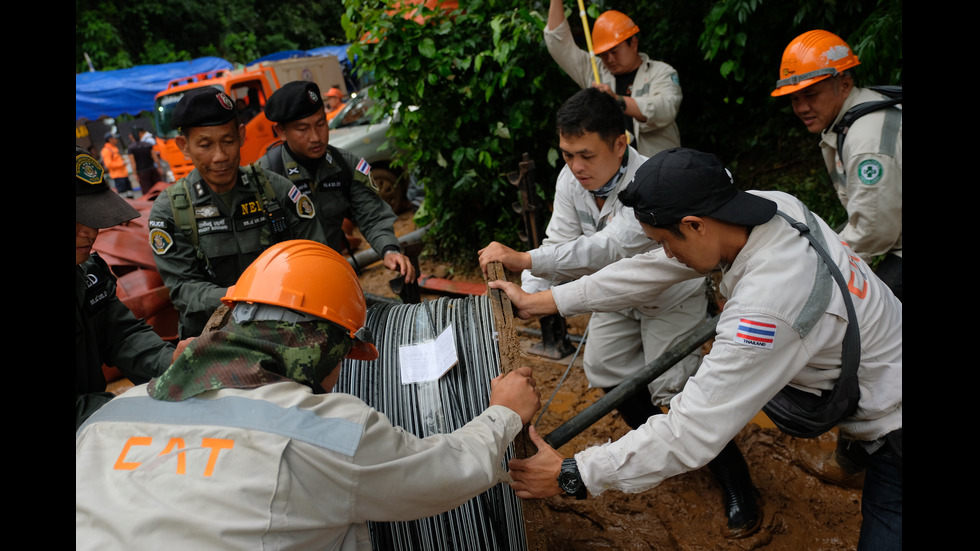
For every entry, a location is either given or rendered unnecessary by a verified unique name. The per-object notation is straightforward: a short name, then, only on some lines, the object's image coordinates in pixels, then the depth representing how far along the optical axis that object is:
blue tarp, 13.03
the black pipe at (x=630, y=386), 2.31
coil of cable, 2.36
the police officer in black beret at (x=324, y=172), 3.79
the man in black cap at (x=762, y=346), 1.77
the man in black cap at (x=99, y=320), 2.47
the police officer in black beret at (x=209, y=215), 3.09
